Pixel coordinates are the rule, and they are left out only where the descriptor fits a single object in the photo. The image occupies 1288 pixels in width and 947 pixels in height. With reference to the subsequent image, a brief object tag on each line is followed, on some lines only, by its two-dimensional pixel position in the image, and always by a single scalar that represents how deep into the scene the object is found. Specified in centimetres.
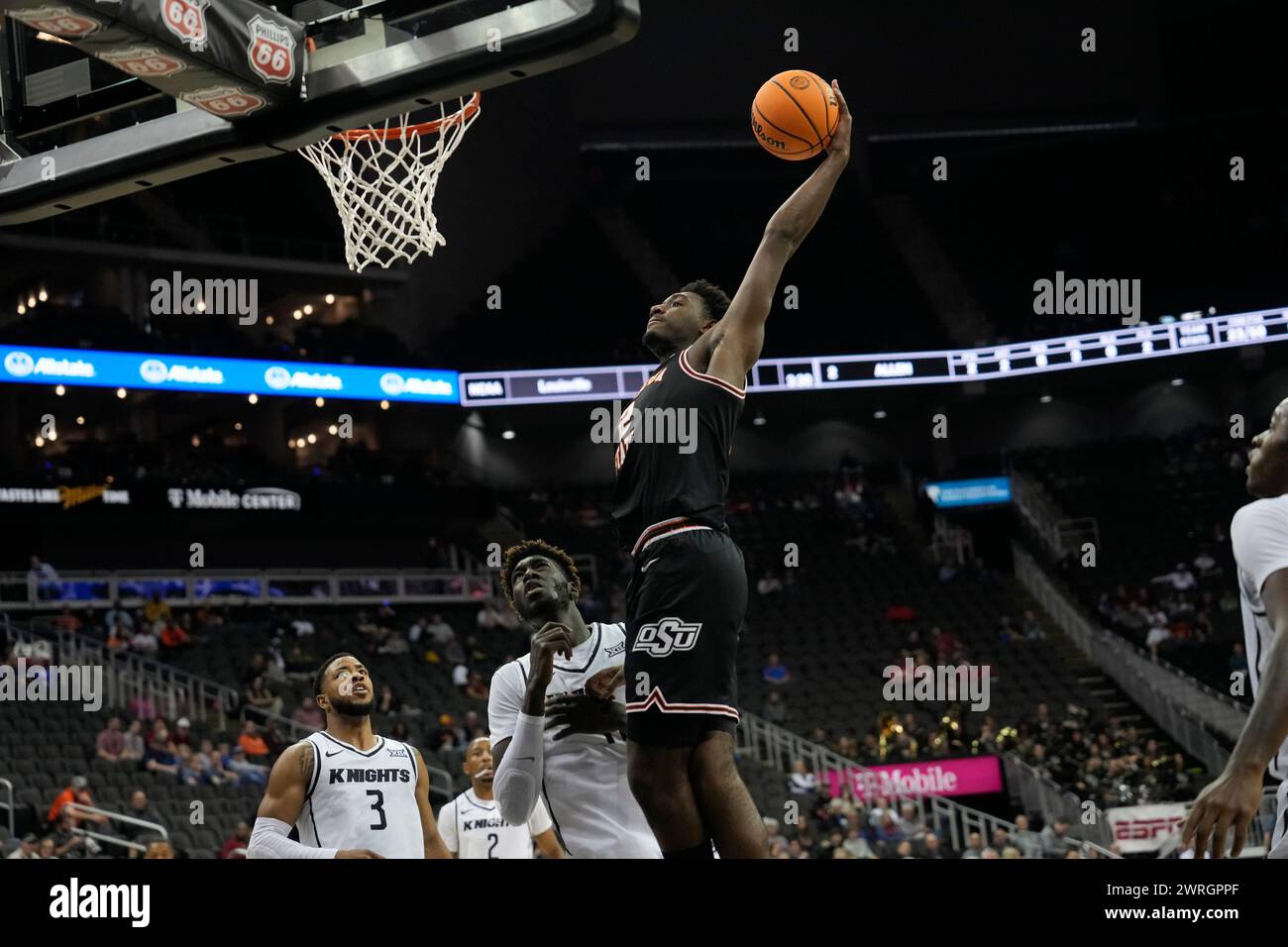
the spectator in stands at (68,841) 1129
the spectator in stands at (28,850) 1088
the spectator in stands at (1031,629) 2220
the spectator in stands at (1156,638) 2102
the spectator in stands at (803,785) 1669
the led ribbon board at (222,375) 2197
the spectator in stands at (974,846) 1486
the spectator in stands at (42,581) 1952
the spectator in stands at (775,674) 2078
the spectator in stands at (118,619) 1902
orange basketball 453
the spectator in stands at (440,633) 2098
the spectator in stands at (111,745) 1477
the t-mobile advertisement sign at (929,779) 1708
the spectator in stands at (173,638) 1888
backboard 507
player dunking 381
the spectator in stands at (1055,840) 1422
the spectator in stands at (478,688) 1891
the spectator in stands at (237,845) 1219
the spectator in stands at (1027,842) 1442
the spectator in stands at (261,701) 1709
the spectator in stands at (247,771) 1487
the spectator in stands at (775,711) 1948
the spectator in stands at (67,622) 1850
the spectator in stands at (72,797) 1227
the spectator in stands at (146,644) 1852
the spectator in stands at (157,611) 1957
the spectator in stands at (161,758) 1462
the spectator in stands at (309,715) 1672
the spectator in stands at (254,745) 1540
